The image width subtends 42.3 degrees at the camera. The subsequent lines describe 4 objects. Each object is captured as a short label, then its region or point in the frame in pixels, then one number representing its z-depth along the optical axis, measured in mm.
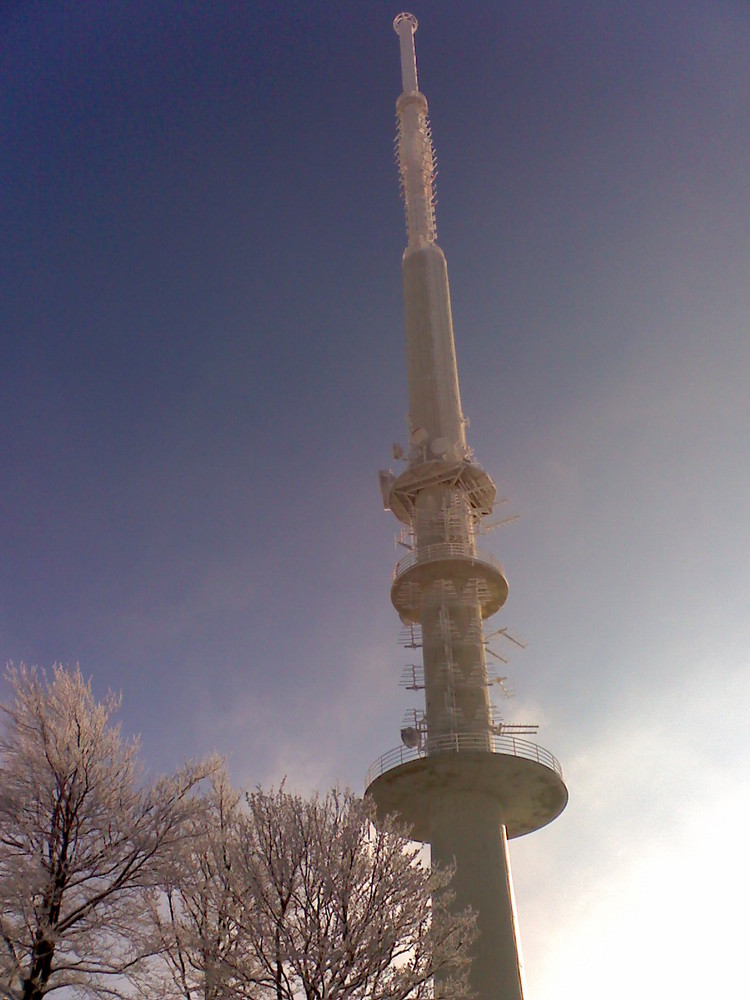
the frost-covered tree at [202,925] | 25062
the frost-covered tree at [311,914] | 24719
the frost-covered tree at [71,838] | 24719
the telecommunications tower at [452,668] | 39906
